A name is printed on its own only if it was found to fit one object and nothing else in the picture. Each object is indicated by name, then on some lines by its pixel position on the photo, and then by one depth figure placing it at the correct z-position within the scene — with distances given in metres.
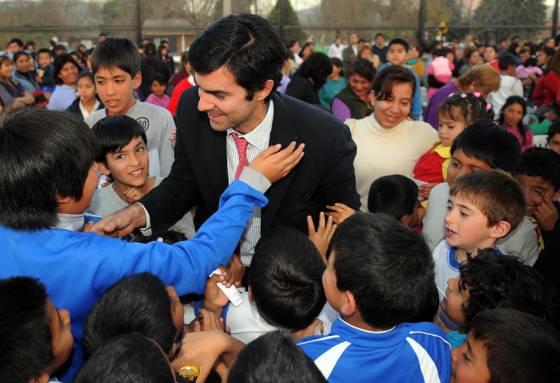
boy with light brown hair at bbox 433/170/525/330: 2.33
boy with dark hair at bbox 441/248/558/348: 1.86
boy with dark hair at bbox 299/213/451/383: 1.56
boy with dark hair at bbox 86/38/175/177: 3.48
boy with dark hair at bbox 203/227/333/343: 1.88
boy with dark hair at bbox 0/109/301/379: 1.46
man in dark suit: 2.03
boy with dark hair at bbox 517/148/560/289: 2.86
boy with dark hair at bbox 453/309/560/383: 1.46
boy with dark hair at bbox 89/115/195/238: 2.72
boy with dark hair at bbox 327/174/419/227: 3.11
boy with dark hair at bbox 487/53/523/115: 7.17
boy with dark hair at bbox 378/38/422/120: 6.84
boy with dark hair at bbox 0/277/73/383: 1.23
